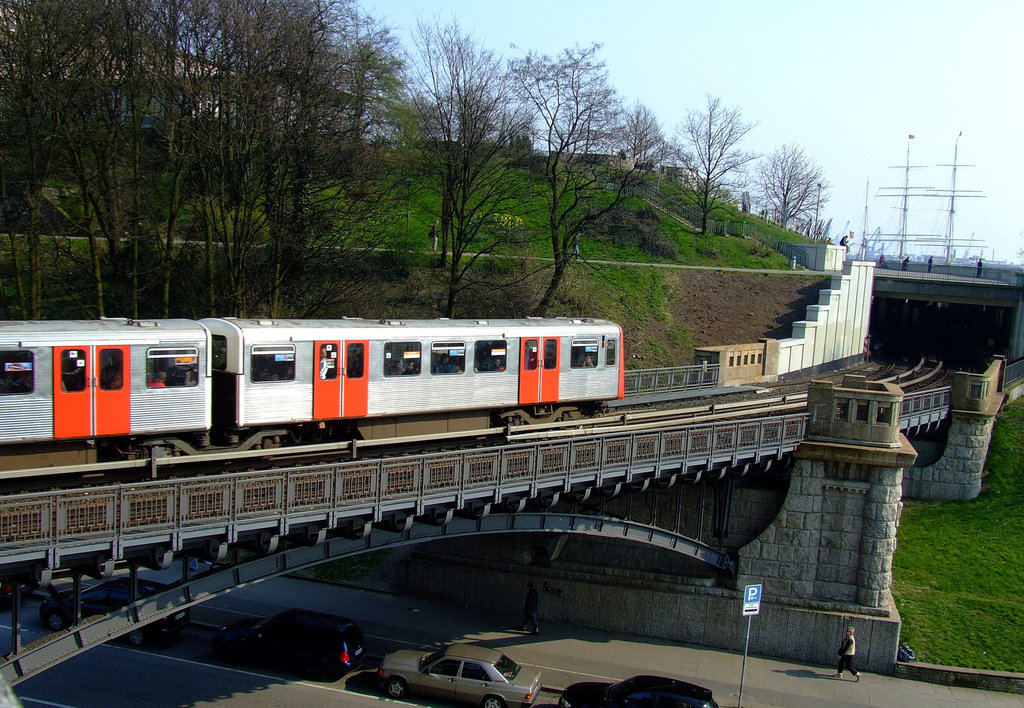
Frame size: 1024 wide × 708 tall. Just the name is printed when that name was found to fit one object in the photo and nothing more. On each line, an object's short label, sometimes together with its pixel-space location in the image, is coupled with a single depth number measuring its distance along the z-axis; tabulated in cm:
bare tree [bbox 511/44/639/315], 3794
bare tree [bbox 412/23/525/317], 3528
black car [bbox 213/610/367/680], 2017
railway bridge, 1352
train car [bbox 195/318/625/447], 1770
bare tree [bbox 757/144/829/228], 9165
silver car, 1909
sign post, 1919
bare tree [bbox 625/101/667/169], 4724
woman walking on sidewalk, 2211
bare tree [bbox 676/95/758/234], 5834
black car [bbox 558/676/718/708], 1811
